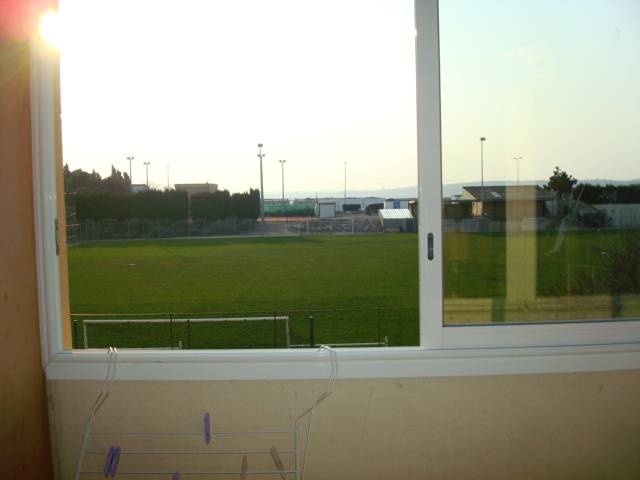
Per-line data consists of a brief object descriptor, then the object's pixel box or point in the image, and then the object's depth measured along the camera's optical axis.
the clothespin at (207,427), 1.57
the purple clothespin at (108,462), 1.47
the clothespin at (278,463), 1.48
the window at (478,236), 1.56
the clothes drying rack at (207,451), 1.57
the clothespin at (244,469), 1.48
